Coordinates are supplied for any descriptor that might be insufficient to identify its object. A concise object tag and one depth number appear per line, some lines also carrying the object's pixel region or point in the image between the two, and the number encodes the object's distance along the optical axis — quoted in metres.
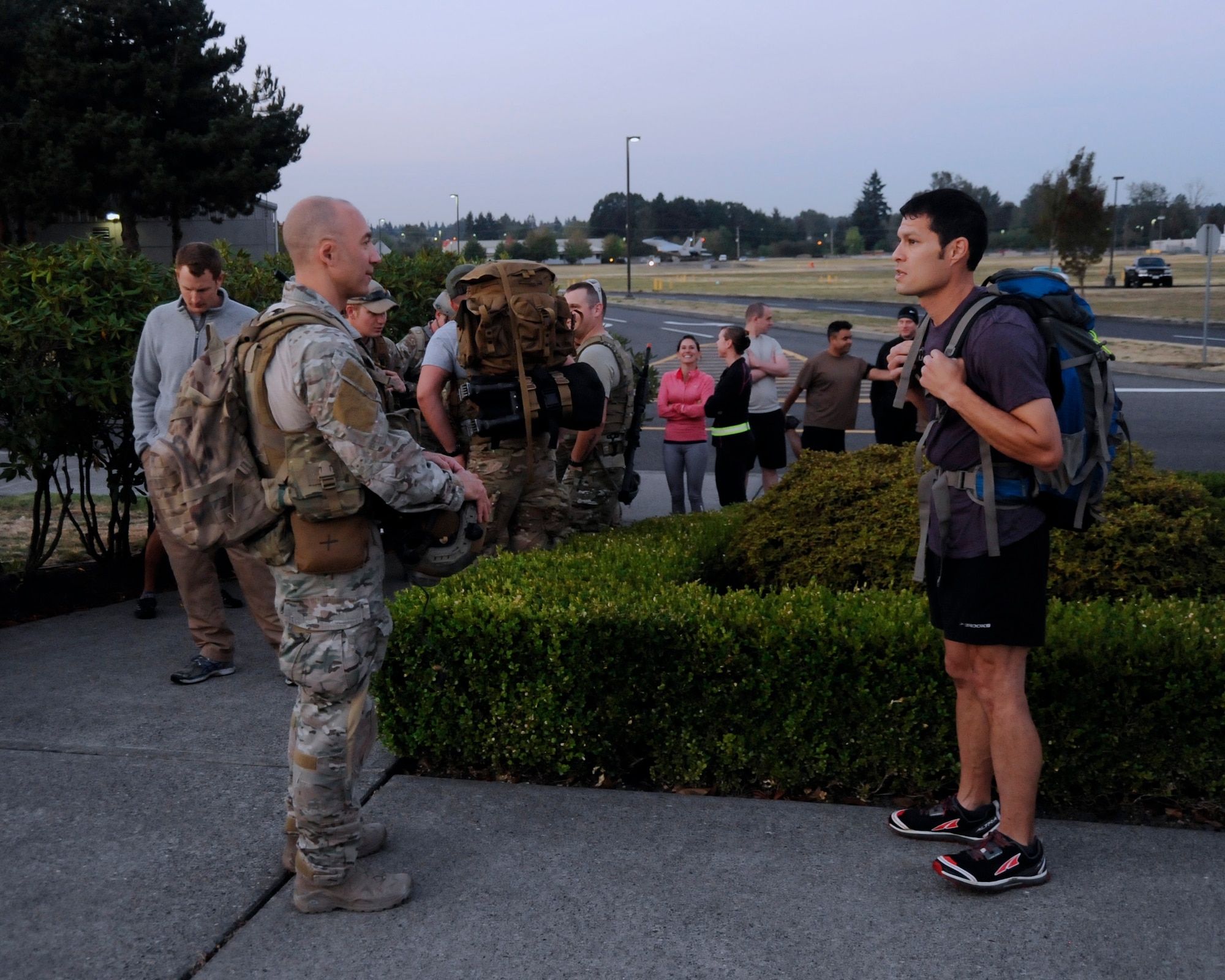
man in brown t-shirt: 9.13
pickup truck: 55.72
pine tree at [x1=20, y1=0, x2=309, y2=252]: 32.91
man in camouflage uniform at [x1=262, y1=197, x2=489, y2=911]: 3.05
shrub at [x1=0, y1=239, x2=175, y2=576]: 6.05
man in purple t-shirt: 3.03
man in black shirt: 8.87
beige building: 37.28
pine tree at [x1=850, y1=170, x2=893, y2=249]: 157.62
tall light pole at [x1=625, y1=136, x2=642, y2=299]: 56.78
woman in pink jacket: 8.59
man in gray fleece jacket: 5.36
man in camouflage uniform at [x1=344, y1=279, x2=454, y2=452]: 5.70
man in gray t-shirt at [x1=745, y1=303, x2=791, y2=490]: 9.22
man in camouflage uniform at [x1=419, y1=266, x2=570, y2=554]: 5.18
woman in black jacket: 8.42
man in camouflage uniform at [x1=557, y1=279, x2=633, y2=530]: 6.05
